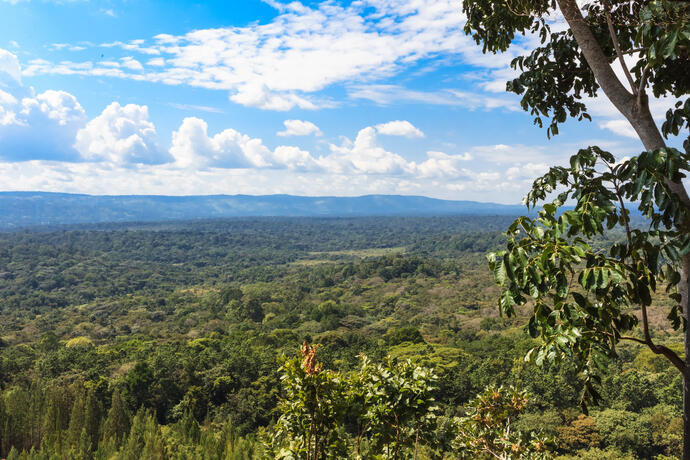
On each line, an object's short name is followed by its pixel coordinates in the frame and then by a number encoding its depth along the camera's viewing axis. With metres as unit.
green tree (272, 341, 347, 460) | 4.04
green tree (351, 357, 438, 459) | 4.64
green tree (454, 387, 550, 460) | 5.08
